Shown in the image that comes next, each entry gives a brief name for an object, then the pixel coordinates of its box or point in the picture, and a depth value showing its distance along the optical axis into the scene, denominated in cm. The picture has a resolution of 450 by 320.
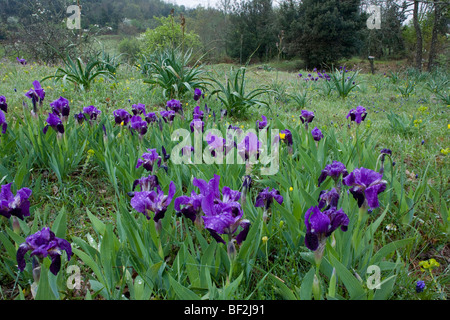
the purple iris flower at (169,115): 277
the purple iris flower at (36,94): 249
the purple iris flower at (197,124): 253
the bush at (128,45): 2701
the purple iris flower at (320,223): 107
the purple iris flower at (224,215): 110
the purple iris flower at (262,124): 268
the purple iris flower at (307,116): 269
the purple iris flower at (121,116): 263
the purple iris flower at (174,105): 298
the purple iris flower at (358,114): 267
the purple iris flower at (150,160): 181
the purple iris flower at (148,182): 150
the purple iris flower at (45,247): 105
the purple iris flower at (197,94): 340
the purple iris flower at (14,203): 124
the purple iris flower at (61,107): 248
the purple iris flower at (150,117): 267
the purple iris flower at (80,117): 261
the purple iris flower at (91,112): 265
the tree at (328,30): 1789
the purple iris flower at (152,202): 127
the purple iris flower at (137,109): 273
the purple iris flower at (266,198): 153
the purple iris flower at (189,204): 129
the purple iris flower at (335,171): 155
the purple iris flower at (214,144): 205
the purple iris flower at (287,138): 223
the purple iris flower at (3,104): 236
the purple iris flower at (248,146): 200
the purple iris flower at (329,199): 128
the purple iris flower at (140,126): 238
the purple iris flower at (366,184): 125
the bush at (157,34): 2297
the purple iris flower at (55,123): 217
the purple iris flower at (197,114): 274
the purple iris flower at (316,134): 228
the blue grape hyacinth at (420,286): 118
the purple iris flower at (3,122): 210
